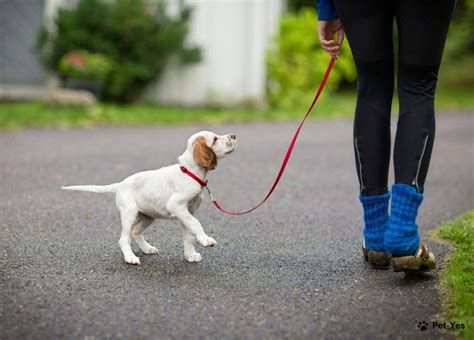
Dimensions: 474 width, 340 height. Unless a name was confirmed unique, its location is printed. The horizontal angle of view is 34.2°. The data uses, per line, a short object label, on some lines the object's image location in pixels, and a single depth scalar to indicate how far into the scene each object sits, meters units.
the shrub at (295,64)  13.75
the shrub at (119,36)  12.56
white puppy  3.61
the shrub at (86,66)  12.20
